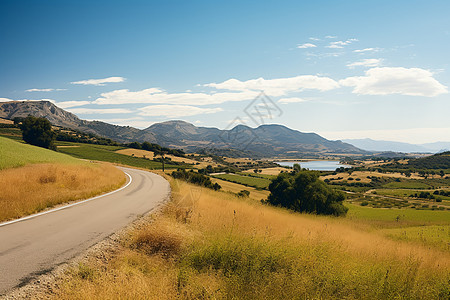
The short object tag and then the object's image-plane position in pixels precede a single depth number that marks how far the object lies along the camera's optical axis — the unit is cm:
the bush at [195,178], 5200
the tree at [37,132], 8300
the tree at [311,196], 4831
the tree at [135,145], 13388
